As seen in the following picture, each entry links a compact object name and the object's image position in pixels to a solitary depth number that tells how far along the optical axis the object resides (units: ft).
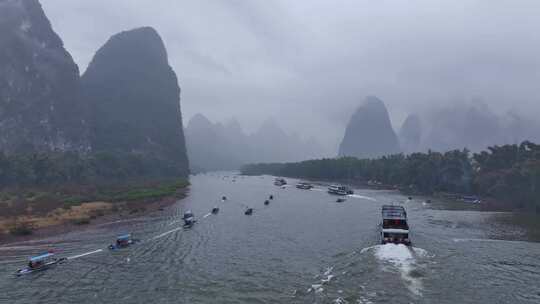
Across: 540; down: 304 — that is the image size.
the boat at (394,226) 154.51
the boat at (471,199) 305.10
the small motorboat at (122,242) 153.58
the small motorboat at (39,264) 124.55
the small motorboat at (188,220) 203.17
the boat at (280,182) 489.71
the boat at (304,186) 429.54
